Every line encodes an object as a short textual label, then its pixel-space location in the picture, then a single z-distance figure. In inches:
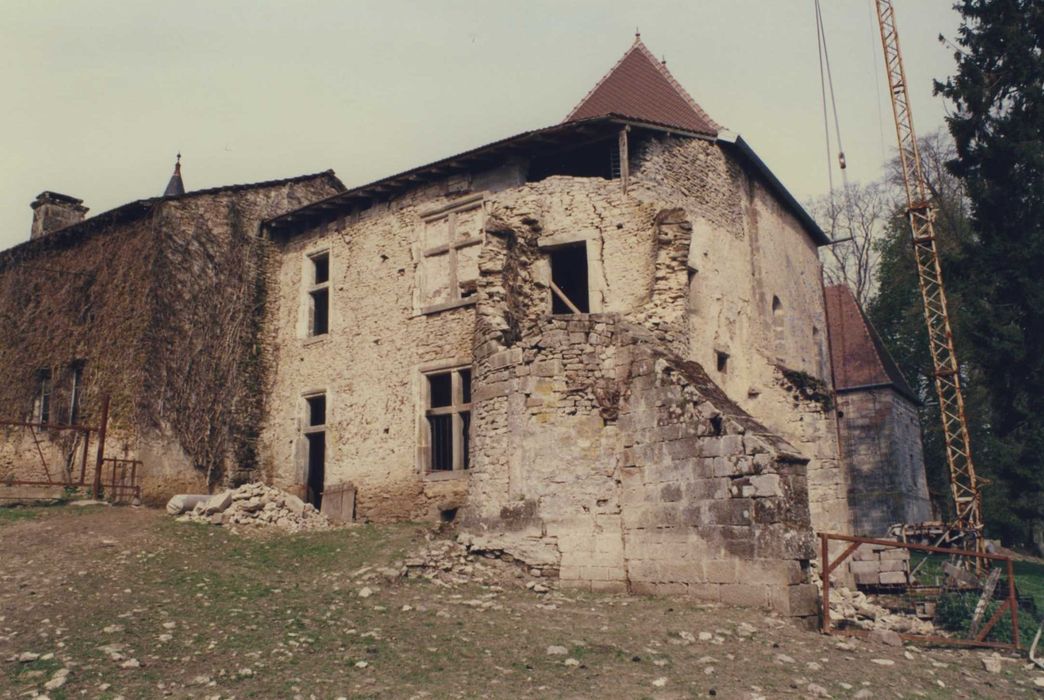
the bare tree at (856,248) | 1277.2
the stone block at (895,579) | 498.0
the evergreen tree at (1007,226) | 660.7
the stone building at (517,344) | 398.9
